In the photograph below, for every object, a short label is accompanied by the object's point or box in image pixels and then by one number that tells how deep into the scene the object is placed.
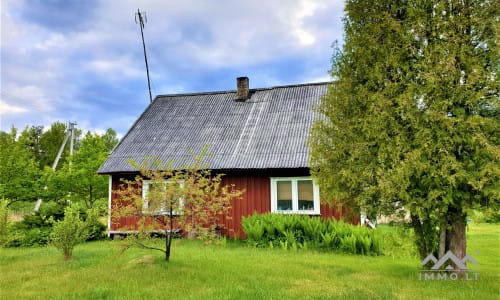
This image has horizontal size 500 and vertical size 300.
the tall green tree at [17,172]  14.16
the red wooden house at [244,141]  13.02
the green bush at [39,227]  12.49
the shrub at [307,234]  9.66
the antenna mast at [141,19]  23.08
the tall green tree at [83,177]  15.59
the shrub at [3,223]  8.65
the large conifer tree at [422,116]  5.75
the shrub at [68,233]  8.55
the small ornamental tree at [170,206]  7.21
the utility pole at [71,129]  23.71
